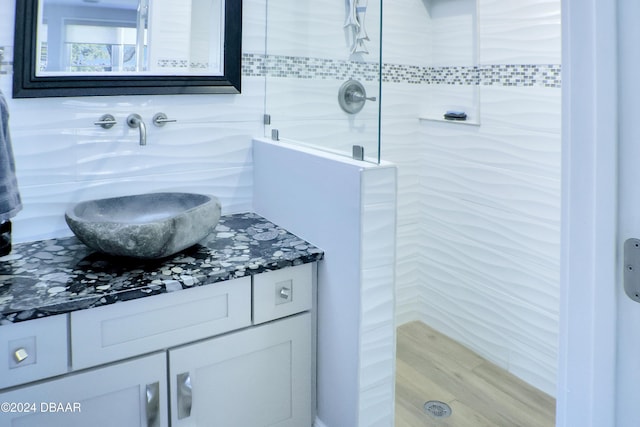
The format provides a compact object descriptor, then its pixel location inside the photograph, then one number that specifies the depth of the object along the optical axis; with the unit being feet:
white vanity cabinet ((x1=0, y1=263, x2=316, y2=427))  4.26
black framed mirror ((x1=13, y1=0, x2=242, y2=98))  5.33
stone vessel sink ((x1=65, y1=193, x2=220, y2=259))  4.53
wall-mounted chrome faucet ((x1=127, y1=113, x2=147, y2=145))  5.80
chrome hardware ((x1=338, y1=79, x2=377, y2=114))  5.16
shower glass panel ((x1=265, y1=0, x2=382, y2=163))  5.01
